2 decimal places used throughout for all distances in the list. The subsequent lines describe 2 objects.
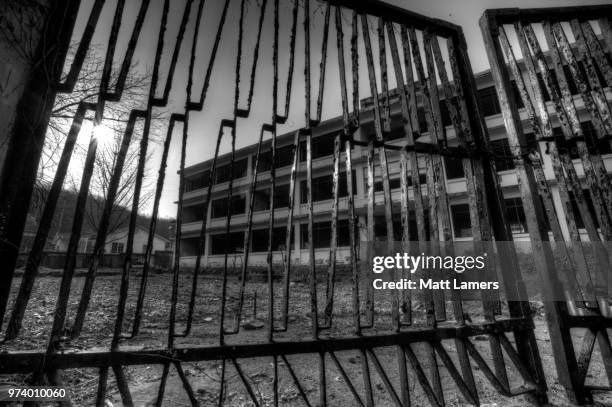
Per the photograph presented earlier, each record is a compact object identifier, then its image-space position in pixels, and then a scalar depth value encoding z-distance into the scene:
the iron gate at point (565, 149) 2.20
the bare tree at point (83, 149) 7.24
